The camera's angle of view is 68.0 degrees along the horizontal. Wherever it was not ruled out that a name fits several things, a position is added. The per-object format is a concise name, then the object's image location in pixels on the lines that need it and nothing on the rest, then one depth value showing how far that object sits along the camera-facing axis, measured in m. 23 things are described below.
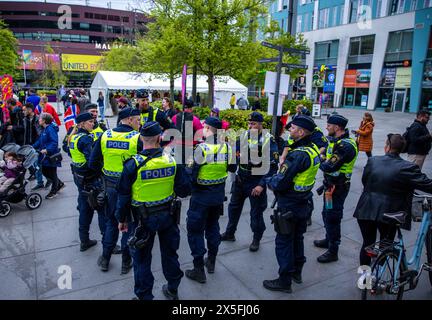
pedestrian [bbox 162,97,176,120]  8.48
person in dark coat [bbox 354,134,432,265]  3.44
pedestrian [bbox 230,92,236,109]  23.54
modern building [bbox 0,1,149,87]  62.69
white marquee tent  22.17
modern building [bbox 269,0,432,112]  29.66
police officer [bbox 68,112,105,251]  4.66
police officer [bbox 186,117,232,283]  4.05
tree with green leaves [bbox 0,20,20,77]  32.75
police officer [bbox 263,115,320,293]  3.71
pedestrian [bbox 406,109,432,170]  7.62
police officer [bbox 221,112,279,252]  4.84
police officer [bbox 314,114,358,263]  4.50
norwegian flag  9.36
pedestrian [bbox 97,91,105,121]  19.48
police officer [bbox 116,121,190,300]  3.27
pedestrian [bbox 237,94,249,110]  20.89
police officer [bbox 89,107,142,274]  4.11
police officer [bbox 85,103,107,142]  4.99
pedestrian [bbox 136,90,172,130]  7.09
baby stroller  5.93
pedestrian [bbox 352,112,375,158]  9.32
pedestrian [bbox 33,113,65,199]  6.78
